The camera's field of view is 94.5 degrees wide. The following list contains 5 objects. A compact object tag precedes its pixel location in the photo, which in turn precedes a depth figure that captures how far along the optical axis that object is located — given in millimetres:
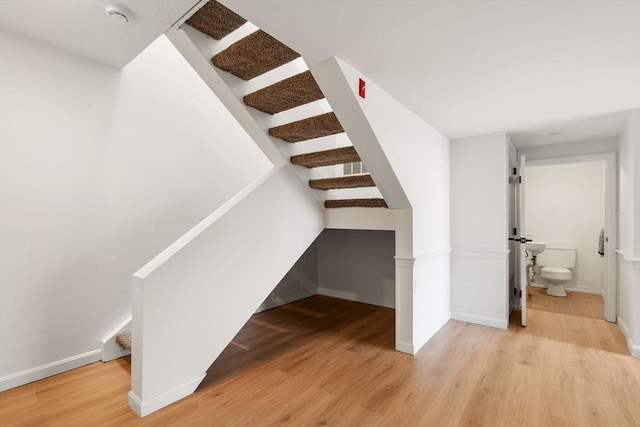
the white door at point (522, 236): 3262
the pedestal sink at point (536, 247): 4680
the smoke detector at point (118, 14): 1725
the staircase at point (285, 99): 1813
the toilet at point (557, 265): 4398
